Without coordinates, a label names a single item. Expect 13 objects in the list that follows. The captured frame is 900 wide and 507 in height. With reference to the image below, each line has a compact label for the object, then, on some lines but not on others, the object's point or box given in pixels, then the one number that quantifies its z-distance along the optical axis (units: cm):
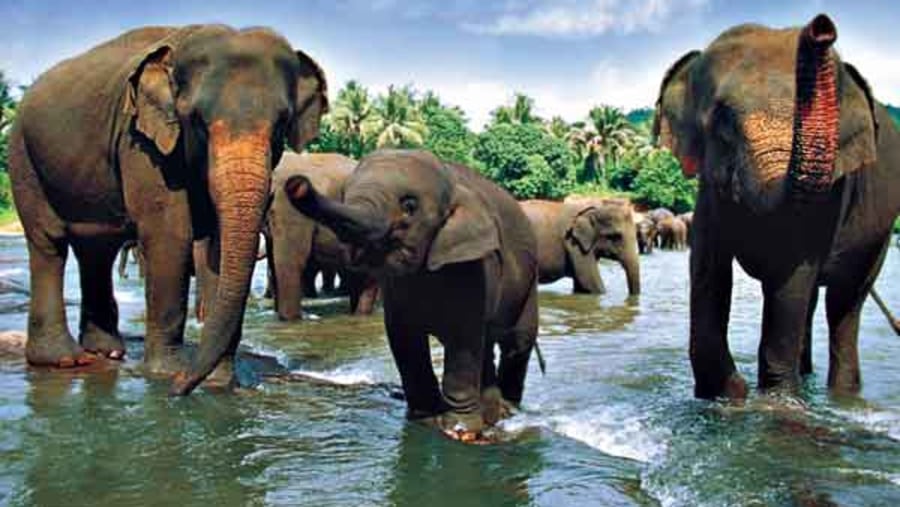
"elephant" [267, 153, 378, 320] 1241
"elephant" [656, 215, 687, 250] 4362
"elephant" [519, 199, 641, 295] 1781
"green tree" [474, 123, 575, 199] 6272
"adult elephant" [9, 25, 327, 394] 634
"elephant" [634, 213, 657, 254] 3828
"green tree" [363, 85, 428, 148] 6169
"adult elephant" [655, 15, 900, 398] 527
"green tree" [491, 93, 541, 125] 7800
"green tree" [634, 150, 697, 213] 6222
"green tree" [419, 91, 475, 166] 6766
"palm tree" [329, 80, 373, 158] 6197
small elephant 504
